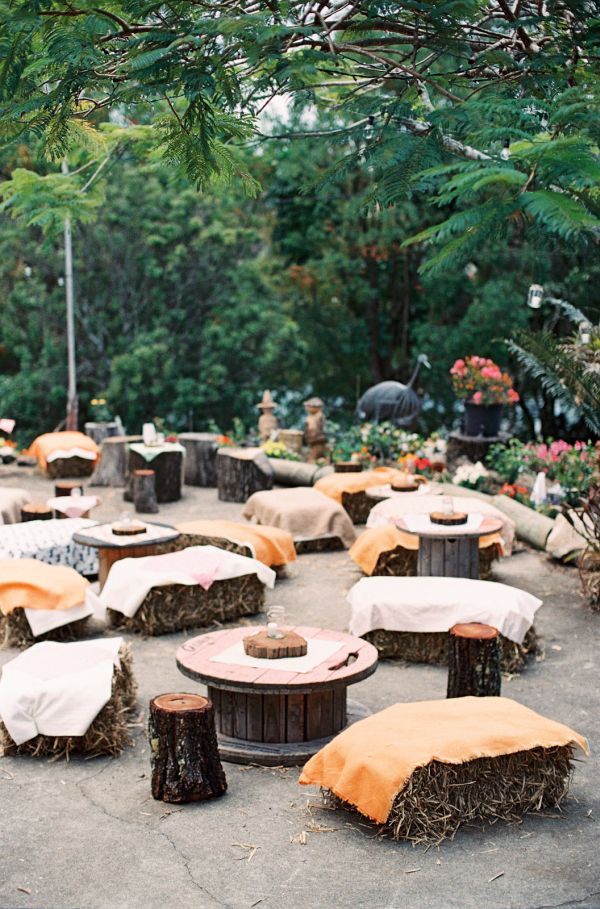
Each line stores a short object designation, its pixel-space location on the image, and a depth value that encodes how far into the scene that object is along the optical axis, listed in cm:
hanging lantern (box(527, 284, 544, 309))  1250
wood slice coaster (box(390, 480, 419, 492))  1360
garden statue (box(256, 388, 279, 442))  1883
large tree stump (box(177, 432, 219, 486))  1736
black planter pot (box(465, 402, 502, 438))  1688
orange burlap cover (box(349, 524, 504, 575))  1134
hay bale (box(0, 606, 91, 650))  922
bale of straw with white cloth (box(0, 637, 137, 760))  701
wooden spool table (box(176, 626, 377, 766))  683
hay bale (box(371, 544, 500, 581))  1139
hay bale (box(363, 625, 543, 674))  890
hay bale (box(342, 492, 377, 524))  1455
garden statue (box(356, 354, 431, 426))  1775
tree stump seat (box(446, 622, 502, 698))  737
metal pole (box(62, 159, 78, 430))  1970
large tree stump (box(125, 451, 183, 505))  1590
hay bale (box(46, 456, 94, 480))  1814
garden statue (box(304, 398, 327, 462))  1803
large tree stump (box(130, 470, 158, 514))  1516
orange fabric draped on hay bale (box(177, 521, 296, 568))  1135
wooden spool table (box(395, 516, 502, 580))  1051
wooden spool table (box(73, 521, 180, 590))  1050
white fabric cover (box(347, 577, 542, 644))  866
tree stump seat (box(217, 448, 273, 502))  1603
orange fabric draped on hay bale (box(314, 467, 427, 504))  1452
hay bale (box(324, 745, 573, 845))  573
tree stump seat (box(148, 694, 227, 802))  626
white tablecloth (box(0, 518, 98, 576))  1106
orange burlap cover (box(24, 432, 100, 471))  1805
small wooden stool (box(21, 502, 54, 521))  1249
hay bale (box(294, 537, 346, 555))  1298
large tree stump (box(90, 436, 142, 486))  1728
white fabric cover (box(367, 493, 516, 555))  1211
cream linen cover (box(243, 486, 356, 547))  1307
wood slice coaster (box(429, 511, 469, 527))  1066
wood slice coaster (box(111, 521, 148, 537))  1070
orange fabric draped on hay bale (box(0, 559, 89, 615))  916
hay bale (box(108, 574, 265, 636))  973
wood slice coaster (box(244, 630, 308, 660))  720
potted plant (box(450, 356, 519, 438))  1673
